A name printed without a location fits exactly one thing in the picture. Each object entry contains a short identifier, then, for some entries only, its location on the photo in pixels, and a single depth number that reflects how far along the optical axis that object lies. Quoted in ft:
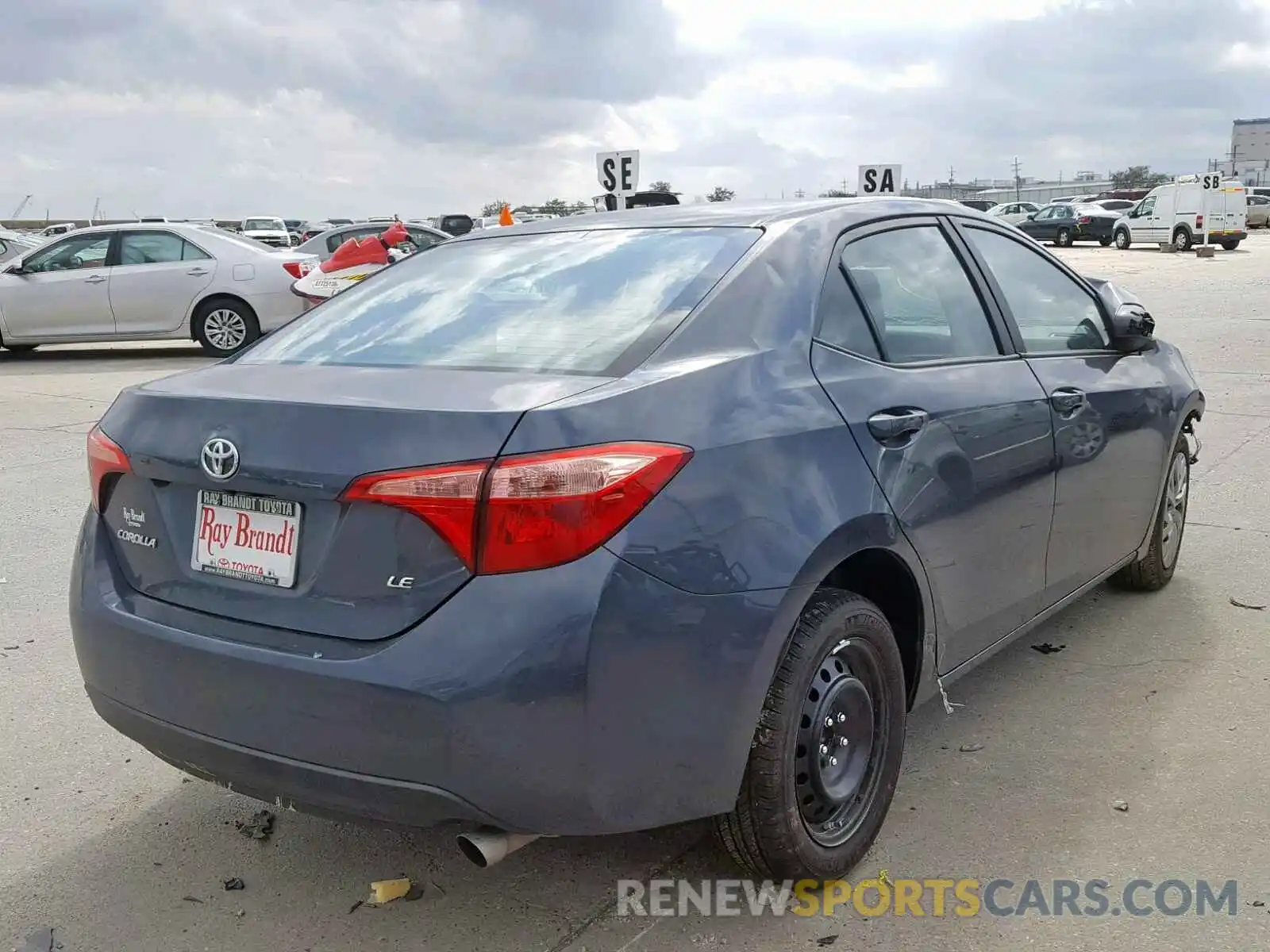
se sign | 52.01
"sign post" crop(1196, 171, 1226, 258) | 120.57
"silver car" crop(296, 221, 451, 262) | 57.06
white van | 121.08
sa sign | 63.05
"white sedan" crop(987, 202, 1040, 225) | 154.40
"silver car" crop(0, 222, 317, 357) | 47.03
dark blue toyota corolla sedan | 7.68
